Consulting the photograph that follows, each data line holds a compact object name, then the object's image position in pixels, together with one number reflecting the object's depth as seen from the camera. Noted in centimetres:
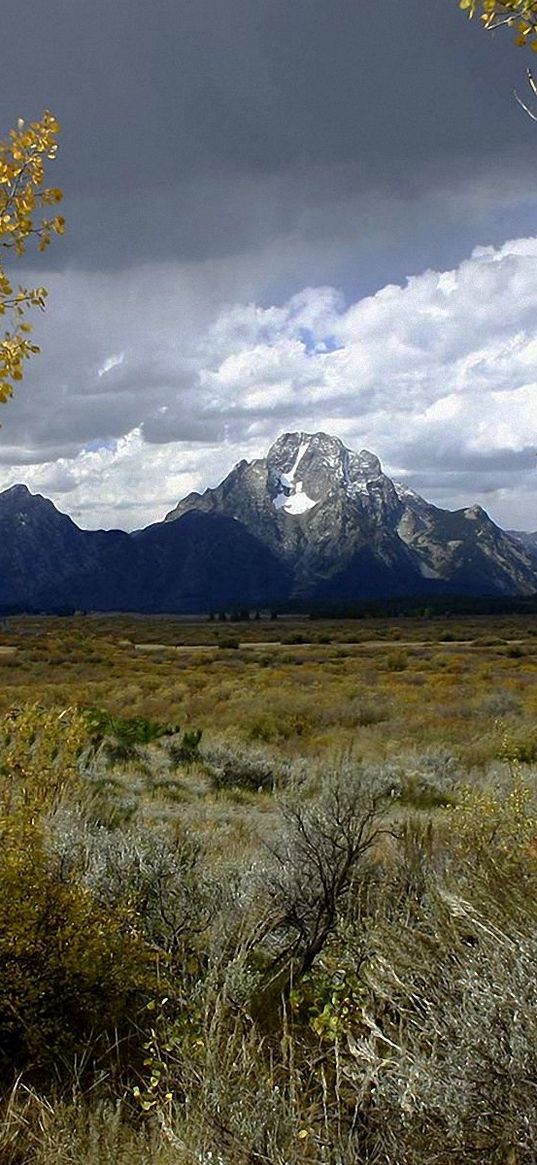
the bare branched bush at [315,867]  527
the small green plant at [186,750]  1500
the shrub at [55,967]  434
